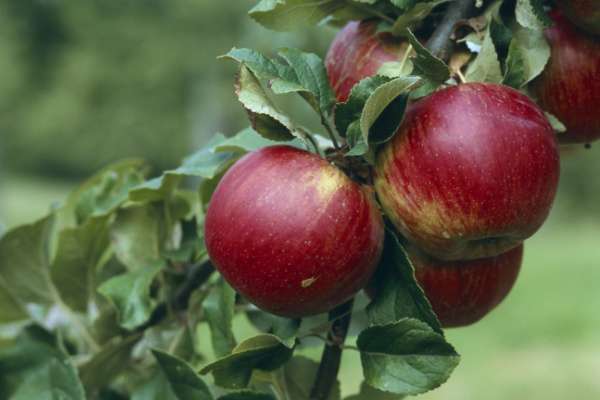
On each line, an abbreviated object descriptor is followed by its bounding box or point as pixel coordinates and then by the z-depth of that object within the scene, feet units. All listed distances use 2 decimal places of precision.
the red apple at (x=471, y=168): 2.87
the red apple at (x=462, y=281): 3.01
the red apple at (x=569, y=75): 3.02
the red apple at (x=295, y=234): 2.88
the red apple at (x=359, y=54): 3.07
